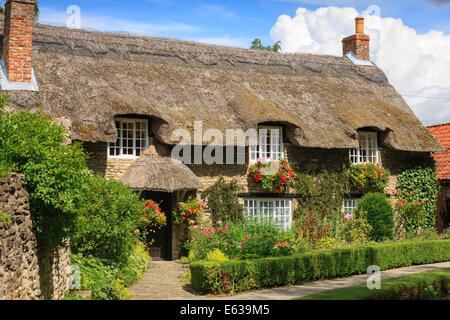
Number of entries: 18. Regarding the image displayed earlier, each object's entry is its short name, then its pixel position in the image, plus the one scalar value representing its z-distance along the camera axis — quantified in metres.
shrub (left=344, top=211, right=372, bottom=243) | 16.75
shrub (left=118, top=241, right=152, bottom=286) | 11.50
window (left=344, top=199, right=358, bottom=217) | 18.39
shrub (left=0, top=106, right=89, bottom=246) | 7.39
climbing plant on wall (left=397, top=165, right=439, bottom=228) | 19.41
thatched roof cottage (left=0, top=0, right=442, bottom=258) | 14.20
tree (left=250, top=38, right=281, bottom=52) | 33.22
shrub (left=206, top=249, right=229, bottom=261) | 12.08
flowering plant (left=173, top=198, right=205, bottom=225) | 14.90
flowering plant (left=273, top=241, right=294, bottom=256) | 12.58
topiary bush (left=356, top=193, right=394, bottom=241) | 17.52
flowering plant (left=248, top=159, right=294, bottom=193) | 16.36
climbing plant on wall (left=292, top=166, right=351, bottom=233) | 17.22
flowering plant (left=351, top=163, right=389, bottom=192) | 18.06
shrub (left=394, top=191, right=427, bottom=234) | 18.84
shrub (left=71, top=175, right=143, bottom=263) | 10.67
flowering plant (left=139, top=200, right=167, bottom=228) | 14.18
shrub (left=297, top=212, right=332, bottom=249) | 15.41
